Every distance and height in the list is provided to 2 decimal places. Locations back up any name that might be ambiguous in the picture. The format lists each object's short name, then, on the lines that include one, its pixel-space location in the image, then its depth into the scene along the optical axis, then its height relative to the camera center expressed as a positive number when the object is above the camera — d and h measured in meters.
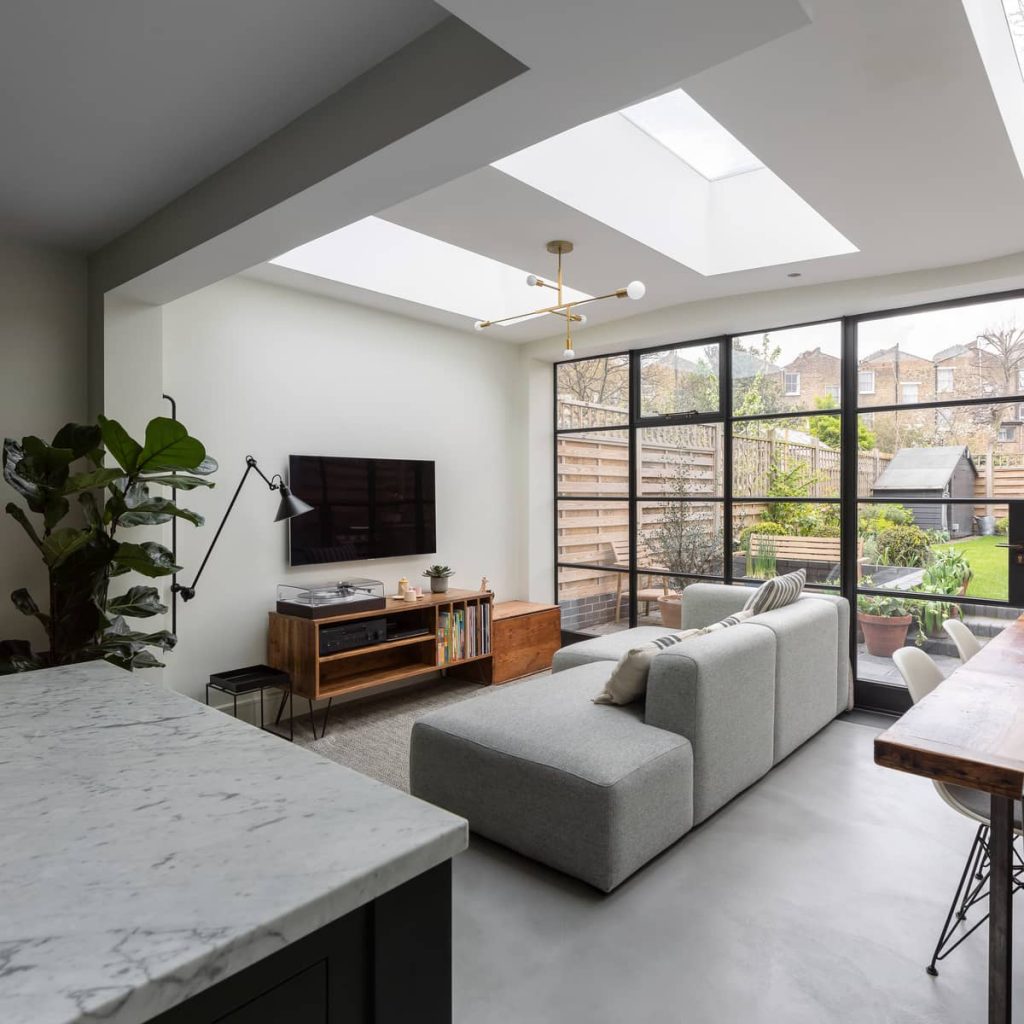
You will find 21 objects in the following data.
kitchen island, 0.60 -0.38
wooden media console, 3.89 -0.89
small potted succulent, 4.76 -0.49
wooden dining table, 1.51 -0.55
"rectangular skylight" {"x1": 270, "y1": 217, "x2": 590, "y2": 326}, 4.02 +1.46
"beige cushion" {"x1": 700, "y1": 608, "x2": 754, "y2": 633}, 3.21 -0.55
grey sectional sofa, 2.37 -0.91
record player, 3.93 -0.54
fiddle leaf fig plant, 2.70 -0.11
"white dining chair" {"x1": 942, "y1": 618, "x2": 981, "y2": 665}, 2.91 -0.56
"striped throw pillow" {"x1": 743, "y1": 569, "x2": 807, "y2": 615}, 3.65 -0.47
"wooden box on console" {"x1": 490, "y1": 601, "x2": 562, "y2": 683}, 4.98 -0.97
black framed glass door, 3.93 +0.21
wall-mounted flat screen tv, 4.23 -0.03
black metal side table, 3.56 -0.91
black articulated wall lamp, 3.54 -0.02
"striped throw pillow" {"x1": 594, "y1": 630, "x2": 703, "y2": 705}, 2.86 -0.69
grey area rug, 3.51 -1.27
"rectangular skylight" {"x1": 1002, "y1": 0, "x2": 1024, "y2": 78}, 2.18 +1.52
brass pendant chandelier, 3.15 +1.00
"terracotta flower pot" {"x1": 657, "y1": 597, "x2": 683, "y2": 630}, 5.14 -0.78
